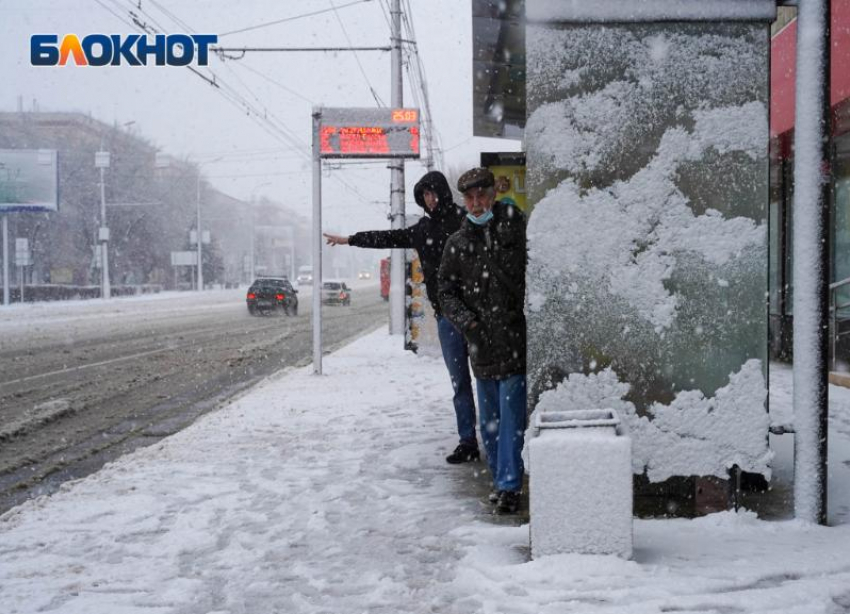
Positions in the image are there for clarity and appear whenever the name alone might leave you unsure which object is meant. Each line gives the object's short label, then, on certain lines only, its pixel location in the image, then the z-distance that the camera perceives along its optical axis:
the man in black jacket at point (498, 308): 4.66
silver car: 45.22
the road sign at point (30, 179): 43.59
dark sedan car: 33.12
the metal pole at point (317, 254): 11.52
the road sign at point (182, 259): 67.31
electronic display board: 11.53
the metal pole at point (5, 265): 41.34
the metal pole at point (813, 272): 4.20
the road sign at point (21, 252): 39.77
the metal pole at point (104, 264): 48.12
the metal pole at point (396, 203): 16.91
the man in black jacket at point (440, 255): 5.93
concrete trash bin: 3.62
